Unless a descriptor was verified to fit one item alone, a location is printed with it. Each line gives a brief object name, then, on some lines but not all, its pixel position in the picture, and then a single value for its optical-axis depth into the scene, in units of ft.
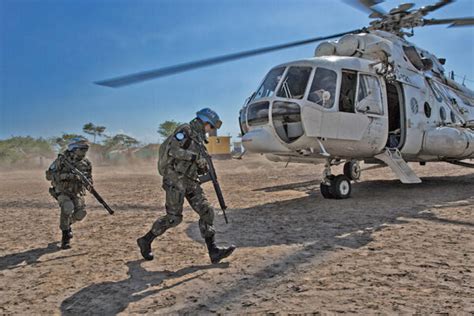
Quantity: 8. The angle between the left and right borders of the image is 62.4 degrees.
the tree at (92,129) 155.94
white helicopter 23.81
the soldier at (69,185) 16.67
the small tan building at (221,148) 122.31
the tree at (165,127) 182.05
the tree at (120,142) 139.33
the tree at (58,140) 133.63
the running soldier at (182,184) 13.38
